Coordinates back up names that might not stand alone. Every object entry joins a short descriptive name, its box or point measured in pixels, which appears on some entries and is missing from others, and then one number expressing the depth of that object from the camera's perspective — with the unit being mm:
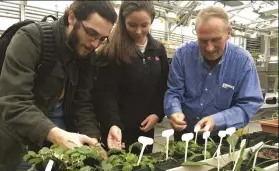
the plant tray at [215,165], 902
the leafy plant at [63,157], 783
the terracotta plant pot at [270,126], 2107
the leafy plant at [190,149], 1051
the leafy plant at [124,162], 830
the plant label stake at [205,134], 1002
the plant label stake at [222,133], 1023
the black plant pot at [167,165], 911
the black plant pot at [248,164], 1000
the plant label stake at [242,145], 961
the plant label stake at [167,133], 990
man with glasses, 904
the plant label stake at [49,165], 715
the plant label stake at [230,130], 1037
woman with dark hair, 1313
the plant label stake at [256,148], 1038
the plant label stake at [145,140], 935
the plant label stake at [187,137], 988
